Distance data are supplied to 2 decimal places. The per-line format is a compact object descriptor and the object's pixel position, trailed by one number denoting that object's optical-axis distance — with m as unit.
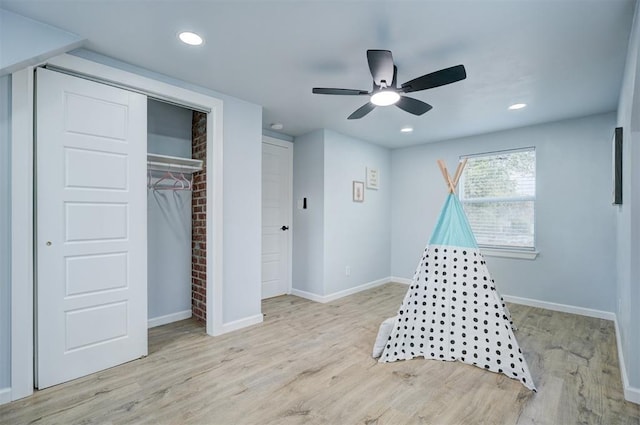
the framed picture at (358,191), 4.77
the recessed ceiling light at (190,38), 2.09
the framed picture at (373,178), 5.04
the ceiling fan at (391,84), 1.94
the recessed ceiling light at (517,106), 3.33
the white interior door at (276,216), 4.43
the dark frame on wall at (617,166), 2.57
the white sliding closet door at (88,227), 2.15
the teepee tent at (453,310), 2.41
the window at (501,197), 4.18
